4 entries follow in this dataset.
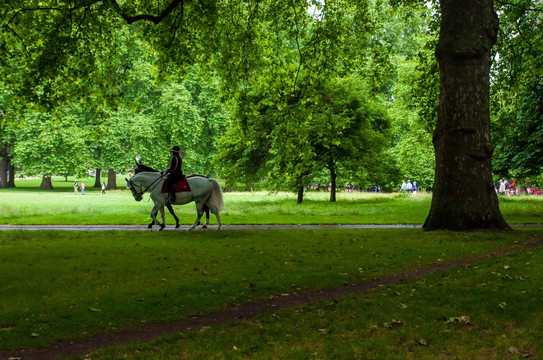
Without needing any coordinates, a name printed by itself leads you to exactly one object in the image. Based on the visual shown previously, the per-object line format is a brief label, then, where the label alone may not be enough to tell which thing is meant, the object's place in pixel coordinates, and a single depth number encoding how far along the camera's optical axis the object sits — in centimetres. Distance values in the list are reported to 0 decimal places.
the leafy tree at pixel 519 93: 2009
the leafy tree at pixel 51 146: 4778
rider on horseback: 1595
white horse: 1625
